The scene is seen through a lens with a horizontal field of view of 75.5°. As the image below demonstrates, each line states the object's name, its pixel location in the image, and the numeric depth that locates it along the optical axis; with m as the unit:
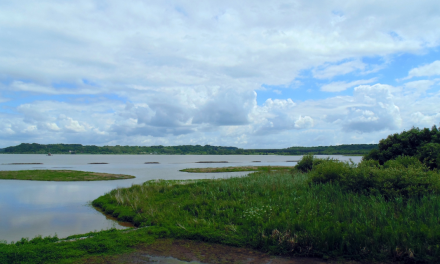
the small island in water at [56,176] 42.84
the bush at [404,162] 21.58
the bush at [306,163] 36.91
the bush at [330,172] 18.45
